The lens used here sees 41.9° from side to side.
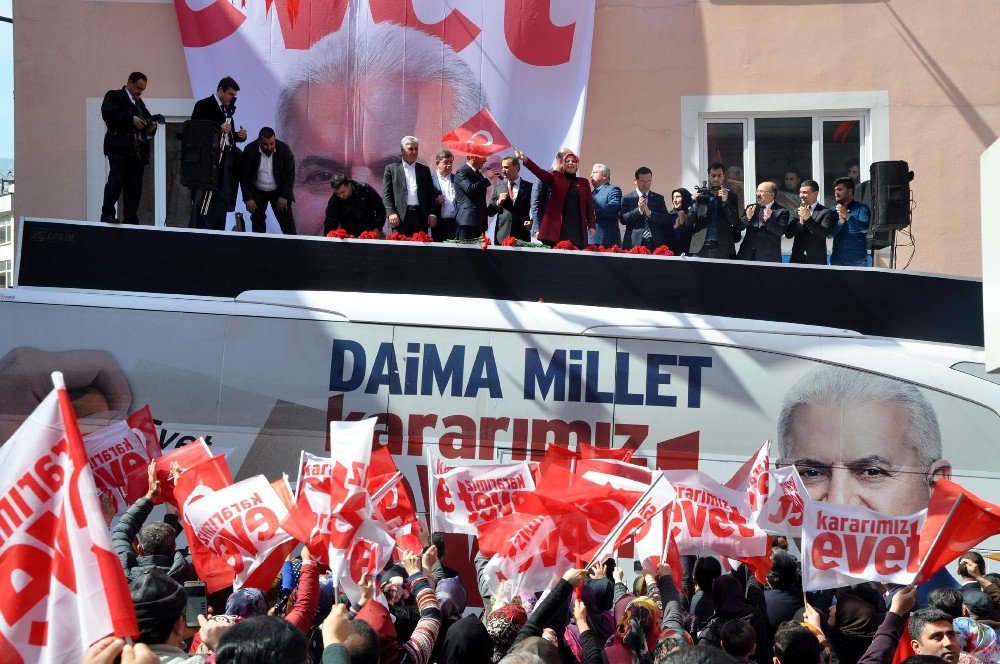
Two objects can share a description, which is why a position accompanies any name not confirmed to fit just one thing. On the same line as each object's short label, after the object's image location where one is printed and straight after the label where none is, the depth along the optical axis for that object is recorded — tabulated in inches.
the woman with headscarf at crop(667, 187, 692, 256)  540.4
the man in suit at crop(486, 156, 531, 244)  528.7
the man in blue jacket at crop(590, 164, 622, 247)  540.4
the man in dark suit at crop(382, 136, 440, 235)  521.7
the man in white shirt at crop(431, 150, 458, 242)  522.9
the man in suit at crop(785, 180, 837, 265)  539.2
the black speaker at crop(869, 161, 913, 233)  532.7
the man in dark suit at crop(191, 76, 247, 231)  509.7
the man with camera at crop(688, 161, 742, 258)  529.0
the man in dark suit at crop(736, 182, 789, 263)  530.0
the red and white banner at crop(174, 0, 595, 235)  661.9
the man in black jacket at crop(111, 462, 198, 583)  252.1
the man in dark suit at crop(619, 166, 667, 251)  545.3
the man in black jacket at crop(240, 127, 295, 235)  530.9
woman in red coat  513.0
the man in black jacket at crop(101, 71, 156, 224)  507.5
